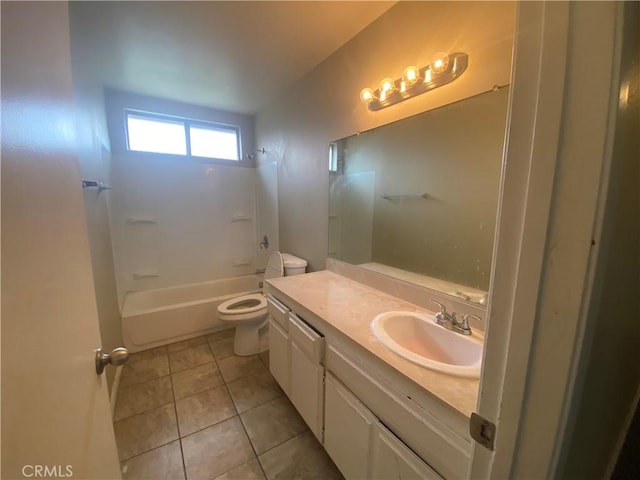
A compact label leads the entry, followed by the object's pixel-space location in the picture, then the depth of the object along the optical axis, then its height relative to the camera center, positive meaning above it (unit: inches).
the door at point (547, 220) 13.2 -0.6
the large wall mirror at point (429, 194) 44.6 +3.7
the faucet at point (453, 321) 42.4 -19.8
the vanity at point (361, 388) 29.4 -27.2
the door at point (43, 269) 15.1 -4.8
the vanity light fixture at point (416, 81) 45.1 +26.5
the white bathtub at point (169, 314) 93.2 -43.1
